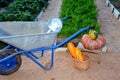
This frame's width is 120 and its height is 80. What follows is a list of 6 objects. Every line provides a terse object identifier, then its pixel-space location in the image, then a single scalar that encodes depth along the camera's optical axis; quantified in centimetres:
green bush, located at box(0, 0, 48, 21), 579
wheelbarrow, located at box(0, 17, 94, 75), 316
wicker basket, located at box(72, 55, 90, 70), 381
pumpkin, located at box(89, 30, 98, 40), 362
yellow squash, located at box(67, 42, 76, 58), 390
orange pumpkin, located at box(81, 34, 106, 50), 371
